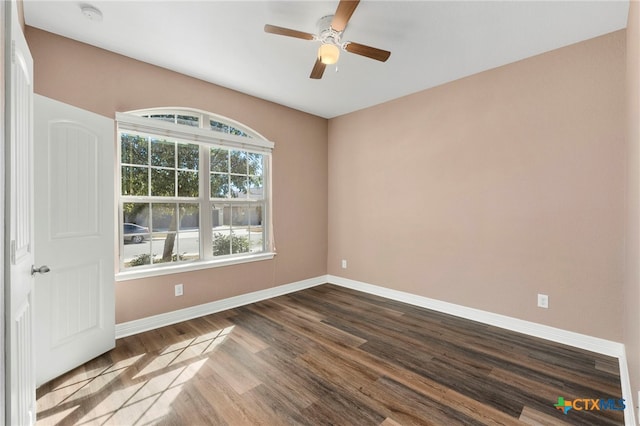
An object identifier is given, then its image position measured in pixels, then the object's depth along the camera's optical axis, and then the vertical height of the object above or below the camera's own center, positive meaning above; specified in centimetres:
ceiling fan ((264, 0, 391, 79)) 193 +131
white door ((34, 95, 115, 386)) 207 -18
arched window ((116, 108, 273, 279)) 297 +24
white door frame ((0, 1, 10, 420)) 114 +4
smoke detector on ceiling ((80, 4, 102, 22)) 218 +154
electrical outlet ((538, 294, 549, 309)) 280 -88
